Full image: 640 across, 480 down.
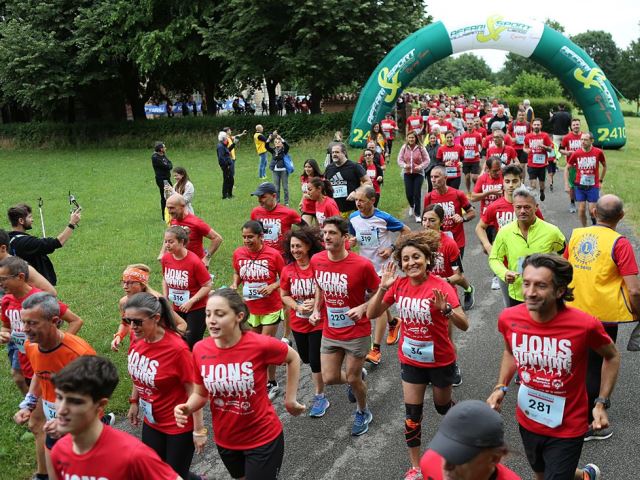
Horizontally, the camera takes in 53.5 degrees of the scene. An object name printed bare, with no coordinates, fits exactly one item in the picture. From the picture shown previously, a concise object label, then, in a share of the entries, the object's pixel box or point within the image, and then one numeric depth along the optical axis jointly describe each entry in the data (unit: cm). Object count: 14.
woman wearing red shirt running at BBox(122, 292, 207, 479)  432
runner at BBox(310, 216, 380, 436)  574
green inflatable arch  1636
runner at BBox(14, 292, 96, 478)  424
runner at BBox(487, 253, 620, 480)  394
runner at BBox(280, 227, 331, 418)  621
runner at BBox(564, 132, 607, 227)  1202
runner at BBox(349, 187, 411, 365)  732
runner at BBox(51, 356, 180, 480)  311
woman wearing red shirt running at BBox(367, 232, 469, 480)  493
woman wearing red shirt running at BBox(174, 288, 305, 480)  411
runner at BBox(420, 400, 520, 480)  242
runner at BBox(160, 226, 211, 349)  643
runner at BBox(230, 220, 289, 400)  664
